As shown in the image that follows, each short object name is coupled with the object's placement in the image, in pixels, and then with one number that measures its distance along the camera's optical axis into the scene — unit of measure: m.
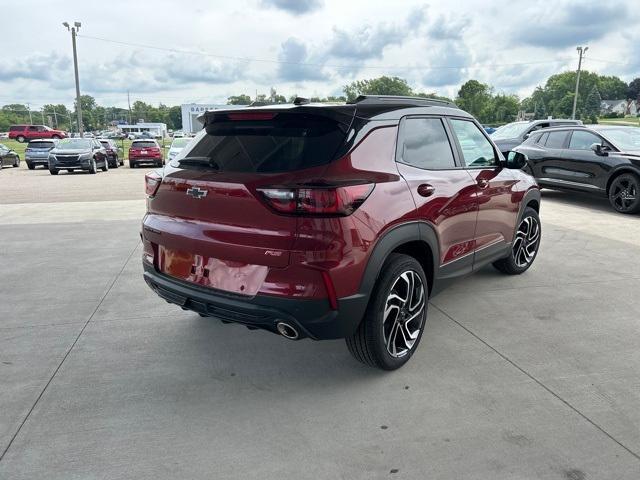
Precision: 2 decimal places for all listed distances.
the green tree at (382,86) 108.89
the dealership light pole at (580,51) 46.44
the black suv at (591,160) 9.12
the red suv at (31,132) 52.97
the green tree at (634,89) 134.62
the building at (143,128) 94.81
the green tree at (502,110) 101.56
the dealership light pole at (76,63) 33.34
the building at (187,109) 102.31
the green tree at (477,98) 102.56
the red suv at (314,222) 2.74
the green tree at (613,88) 138.12
